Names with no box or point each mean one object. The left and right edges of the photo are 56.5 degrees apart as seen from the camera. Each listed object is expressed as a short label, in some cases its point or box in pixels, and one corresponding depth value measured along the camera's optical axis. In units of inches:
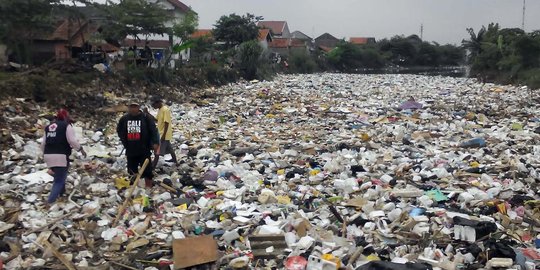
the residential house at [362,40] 2735.7
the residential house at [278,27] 2390.1
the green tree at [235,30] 1466.5
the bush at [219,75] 928.3
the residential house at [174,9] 1278.5
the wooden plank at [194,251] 169.3
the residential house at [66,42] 771.4
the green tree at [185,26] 849.5
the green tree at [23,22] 567.2
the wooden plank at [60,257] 166.8
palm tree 1617.9
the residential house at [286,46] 1807.3
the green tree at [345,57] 2035.2
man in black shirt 245.9
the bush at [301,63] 1665.5
